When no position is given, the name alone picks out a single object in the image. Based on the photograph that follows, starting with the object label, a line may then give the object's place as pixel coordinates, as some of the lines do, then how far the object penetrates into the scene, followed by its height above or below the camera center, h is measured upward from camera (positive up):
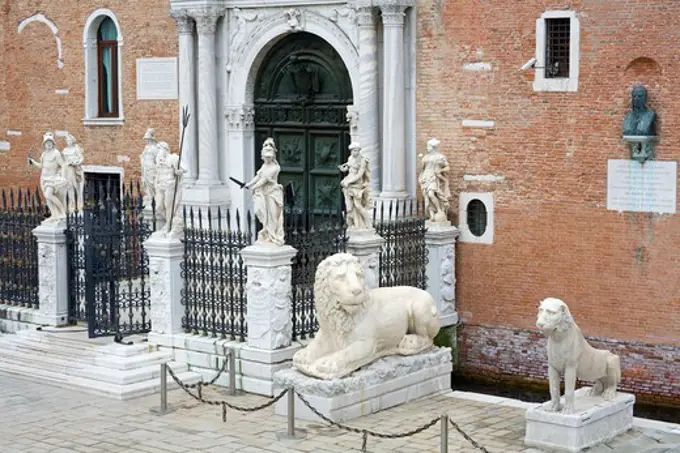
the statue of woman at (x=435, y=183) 17.56 -0.24
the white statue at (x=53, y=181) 17.47 -0.18
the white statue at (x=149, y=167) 19.55 -0.01
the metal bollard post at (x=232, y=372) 14.86 -2.27
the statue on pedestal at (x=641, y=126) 15.98 +0.45
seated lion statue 12.30 -1.78
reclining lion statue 13.64 -1.62
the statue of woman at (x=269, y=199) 14.59 -0.36
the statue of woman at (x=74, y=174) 17.89 -0.10
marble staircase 15.05 -2.27
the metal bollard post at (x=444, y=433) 11.71 -2.32
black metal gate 16.22 -1.26
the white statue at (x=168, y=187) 15.91 -0.25
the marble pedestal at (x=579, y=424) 12.32 -2.40
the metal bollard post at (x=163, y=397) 13.91 -2.41
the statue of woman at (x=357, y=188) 15.77 -0.26
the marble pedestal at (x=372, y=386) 13.50 -2.28
